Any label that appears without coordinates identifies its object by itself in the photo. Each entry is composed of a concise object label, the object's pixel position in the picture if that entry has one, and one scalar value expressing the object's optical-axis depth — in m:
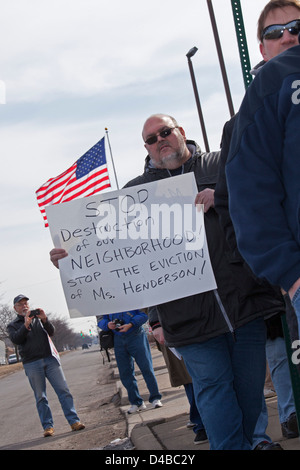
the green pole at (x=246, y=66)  3.57
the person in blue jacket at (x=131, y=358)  8.80
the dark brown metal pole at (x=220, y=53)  14.04
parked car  101.31
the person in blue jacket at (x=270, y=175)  2.11
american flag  12.56
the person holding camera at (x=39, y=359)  9.07
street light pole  18.36
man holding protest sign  3.45
